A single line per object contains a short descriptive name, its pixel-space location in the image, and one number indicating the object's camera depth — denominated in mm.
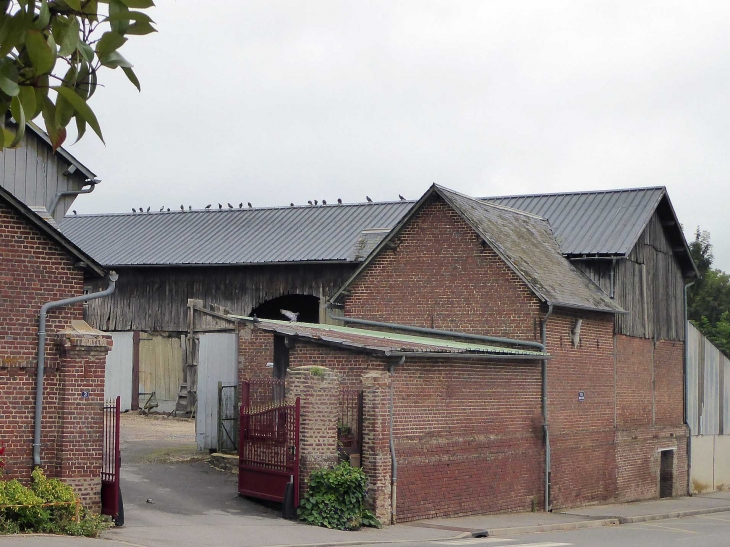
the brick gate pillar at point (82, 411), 15617
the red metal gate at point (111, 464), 16234
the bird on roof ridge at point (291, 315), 25191
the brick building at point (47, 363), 15445
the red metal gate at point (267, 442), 18625
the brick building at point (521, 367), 20281
